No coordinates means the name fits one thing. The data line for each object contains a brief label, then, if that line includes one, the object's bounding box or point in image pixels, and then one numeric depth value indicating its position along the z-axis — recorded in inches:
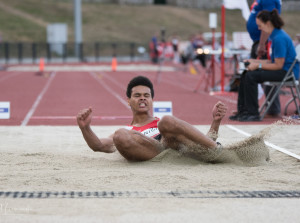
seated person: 642.9
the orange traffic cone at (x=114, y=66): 2120.9
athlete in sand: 360.8
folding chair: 655.9
